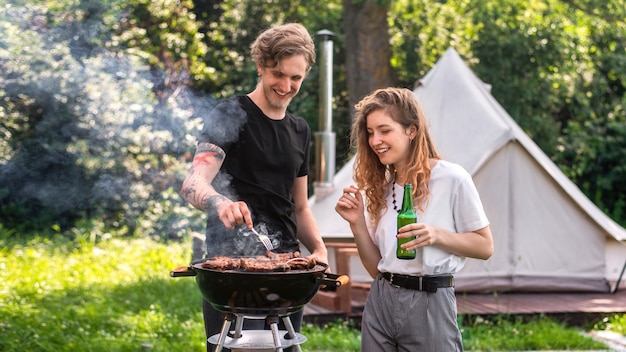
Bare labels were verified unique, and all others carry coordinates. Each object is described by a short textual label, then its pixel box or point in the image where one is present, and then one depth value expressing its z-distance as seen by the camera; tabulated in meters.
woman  2.82
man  2.89
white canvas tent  7.44
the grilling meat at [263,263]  2.61
